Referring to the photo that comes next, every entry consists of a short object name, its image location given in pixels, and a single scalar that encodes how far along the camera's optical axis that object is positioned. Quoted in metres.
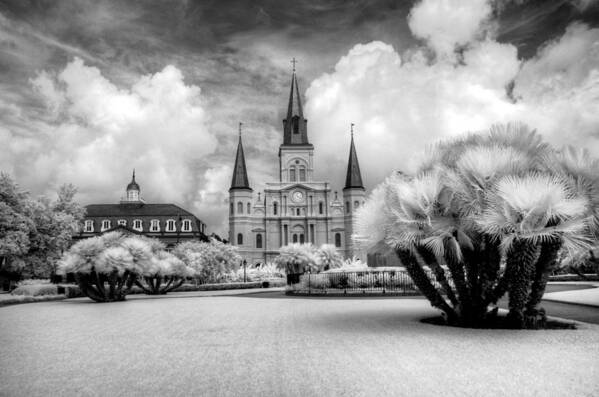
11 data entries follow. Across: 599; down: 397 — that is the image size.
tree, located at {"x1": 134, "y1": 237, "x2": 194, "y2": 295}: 30.92
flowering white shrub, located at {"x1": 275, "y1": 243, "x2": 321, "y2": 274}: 47.69
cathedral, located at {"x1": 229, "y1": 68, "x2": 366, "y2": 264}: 88.88
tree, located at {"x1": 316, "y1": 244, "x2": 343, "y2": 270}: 51.53
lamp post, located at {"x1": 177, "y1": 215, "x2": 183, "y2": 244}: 78.67
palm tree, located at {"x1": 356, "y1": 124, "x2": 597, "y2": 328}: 10.21
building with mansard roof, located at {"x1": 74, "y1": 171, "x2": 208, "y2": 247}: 78.83
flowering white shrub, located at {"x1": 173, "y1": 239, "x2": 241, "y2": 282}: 44.46
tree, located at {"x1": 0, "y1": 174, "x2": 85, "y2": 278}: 31.16
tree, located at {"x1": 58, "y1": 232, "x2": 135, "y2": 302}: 23.23
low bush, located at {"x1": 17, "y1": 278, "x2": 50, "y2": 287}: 36.11
